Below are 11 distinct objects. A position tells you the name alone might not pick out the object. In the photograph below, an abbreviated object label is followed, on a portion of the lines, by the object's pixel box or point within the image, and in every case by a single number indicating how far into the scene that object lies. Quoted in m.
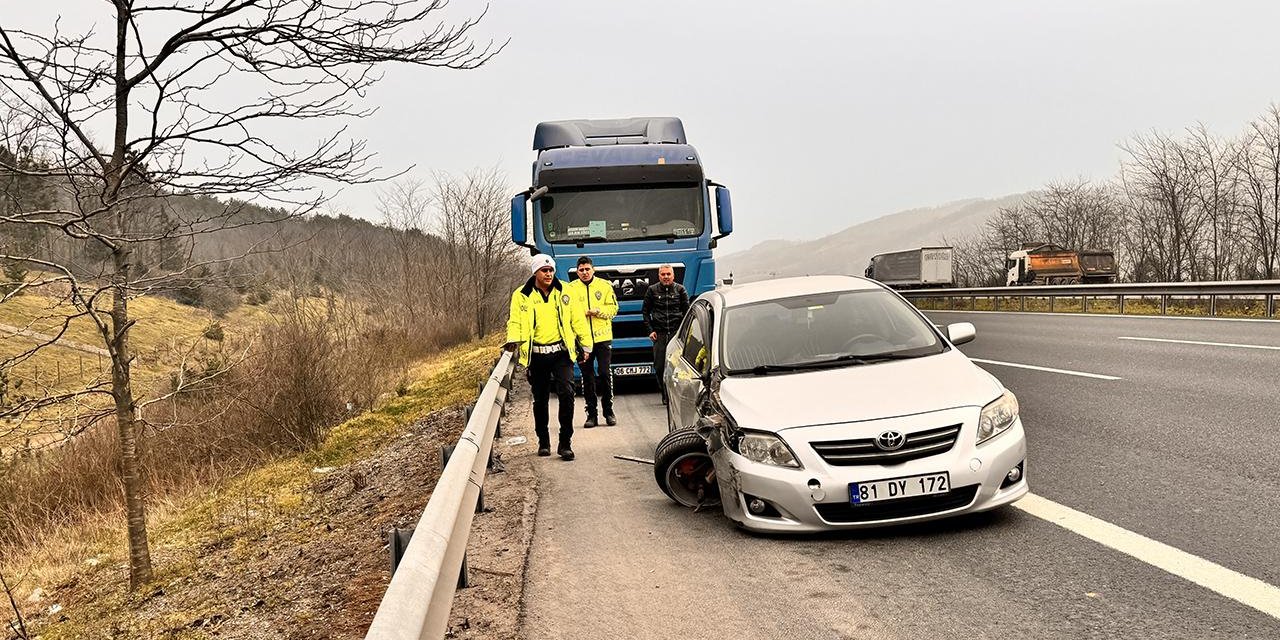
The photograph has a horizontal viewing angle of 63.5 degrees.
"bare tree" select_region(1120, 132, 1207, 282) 49.91
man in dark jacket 12.98
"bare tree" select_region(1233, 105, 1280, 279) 46.19
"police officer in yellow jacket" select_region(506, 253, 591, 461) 9.53
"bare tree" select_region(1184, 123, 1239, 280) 48.59
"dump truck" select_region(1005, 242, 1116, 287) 44.81
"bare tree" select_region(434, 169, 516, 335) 38.66
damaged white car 5.52
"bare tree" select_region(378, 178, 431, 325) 36.84
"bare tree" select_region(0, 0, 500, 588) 6.93
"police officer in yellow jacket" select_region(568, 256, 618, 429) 11.48
